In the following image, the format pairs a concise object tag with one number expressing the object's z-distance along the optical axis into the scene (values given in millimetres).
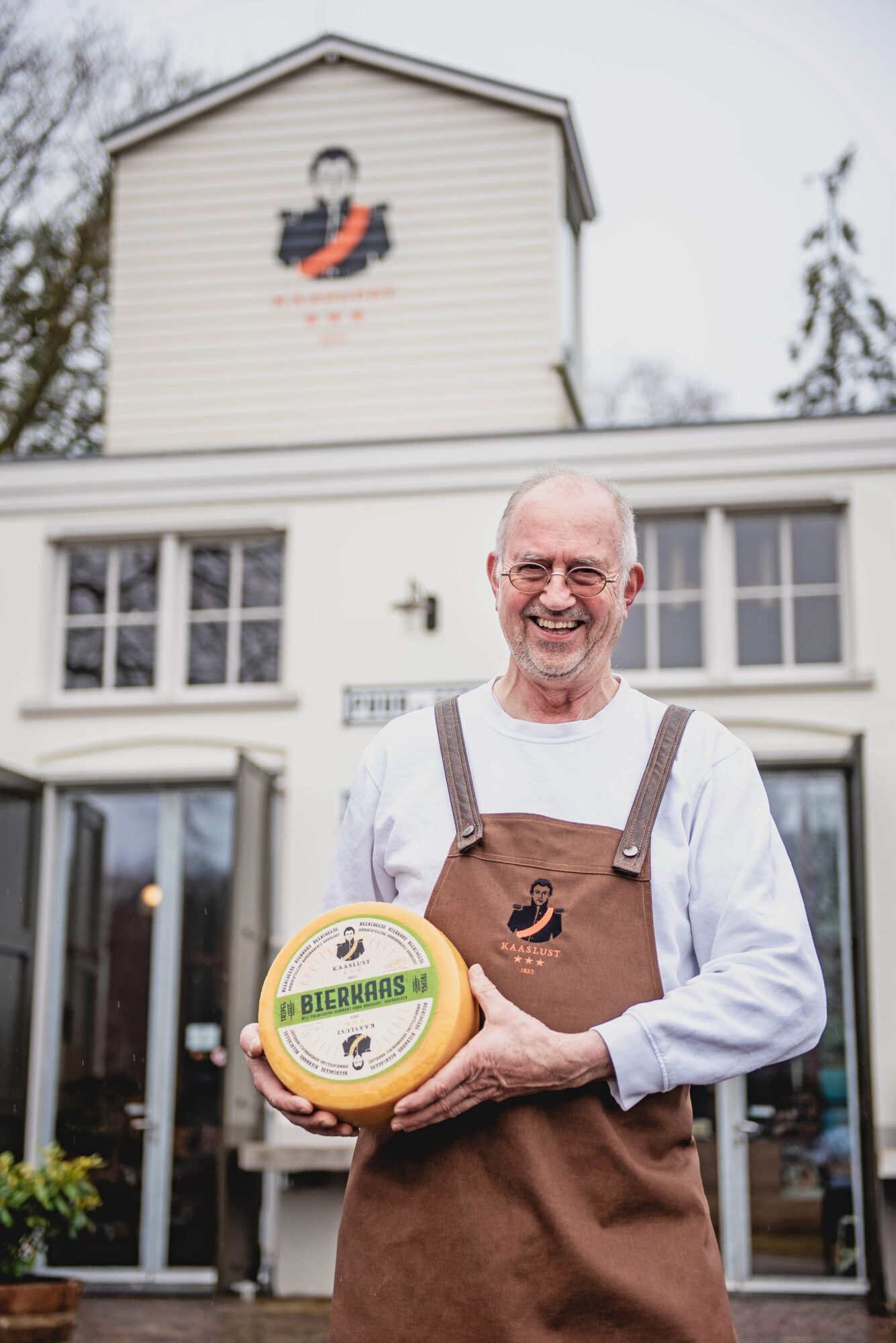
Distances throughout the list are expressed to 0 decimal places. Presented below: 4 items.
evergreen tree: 18266
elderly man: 1989
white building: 9062
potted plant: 6637
